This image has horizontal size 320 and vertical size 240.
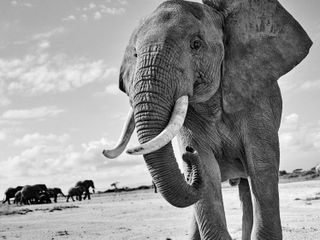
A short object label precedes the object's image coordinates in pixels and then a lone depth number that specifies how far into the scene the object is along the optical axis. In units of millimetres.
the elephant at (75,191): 41250
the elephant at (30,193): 41031
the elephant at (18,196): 44459
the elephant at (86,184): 44806
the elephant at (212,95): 5113
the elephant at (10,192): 49156
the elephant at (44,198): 40812
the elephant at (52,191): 46344
